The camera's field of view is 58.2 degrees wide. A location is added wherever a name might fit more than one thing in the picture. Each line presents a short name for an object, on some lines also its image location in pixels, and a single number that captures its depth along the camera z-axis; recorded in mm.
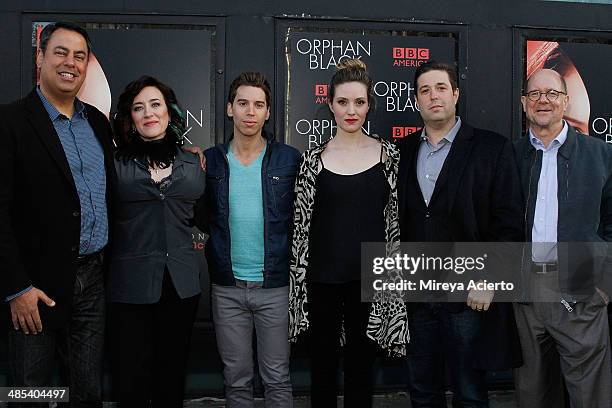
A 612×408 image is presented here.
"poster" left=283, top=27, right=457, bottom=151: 4488
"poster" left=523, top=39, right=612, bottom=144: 4711
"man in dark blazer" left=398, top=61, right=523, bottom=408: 3131
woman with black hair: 3025
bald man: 3197
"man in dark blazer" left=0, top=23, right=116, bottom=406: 2756
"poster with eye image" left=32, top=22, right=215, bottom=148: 4328
